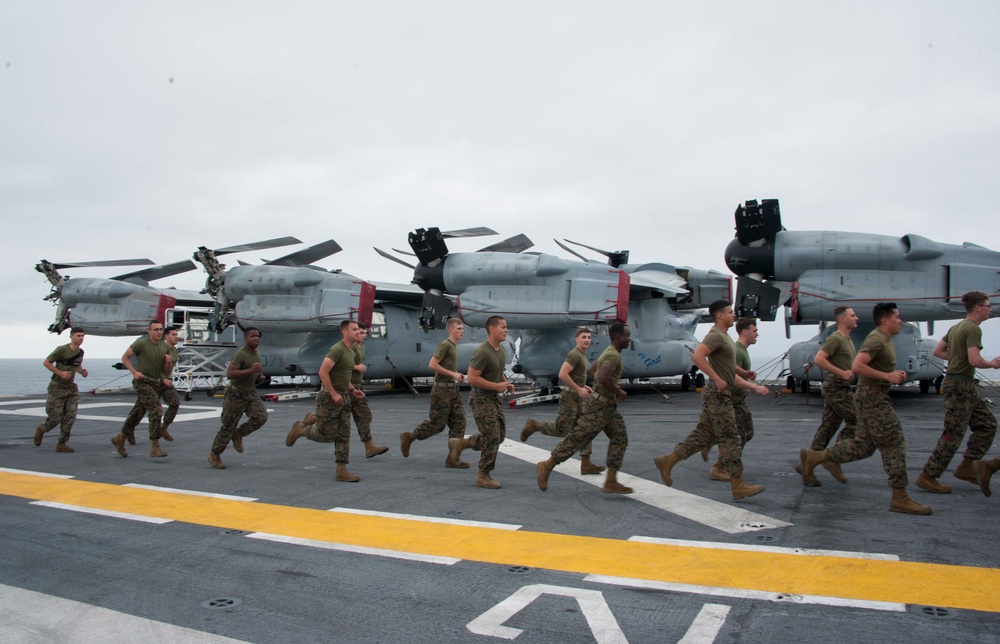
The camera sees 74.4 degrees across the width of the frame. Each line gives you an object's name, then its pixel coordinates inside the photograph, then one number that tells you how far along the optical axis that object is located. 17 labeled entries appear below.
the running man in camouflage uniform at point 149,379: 9.44
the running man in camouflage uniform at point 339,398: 7.66
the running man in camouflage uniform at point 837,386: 6.77
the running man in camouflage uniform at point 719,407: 6.24
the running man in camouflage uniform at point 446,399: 8.32
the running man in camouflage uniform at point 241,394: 8.56
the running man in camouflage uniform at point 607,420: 6.50
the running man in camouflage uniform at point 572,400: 7.52
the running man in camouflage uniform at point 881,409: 5.69
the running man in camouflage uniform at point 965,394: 6.02
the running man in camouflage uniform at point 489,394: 7.20
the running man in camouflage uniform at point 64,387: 10.09
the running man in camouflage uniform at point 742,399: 7.34
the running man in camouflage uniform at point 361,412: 8.37
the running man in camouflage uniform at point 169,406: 9.64
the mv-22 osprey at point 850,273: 14.52
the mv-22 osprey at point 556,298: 17.30
